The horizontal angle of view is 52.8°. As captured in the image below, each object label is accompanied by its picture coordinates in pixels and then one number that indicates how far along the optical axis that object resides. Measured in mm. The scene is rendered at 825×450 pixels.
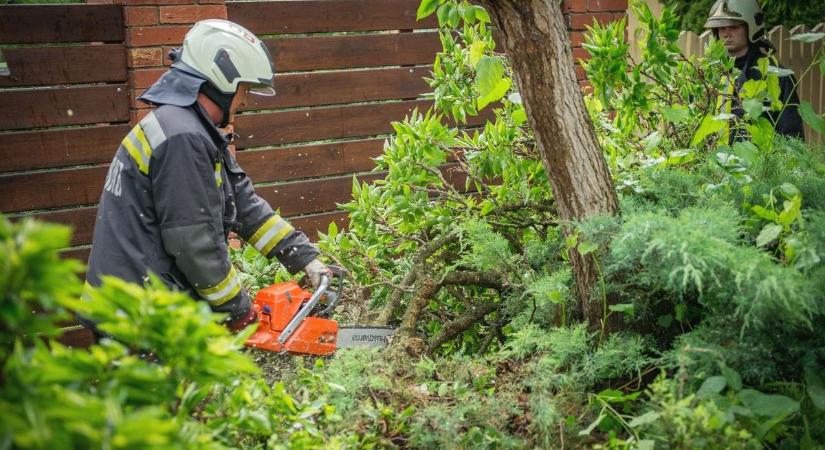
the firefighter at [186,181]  3072
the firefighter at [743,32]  5645
